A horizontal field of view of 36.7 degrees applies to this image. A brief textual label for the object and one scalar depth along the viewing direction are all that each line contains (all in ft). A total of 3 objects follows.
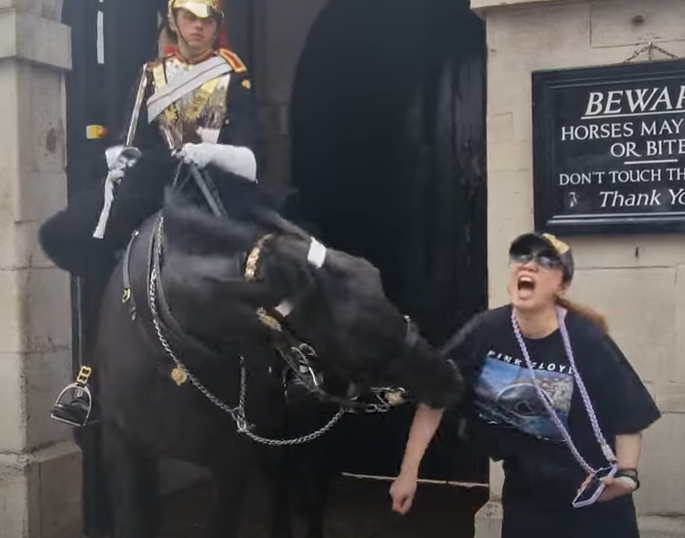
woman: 9.96
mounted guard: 12.77
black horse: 9.07
